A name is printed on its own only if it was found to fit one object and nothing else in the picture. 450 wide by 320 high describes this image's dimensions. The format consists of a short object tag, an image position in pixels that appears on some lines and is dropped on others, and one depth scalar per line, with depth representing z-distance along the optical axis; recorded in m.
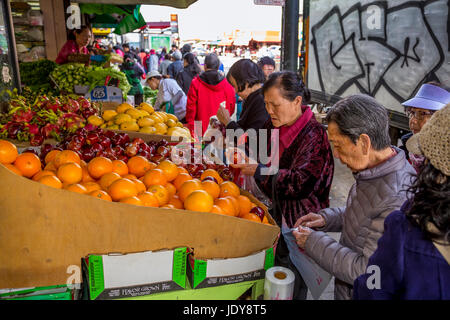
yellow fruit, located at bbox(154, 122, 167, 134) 3.14
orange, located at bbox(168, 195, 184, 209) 1.80
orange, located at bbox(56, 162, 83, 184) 1.76
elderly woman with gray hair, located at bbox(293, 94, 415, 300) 1.41
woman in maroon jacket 2.15
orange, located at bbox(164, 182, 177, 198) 1.92
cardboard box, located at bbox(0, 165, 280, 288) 1.36
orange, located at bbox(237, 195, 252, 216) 1.88
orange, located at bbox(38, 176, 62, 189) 1.65
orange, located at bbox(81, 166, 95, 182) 1.89
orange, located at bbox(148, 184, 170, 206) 1.77
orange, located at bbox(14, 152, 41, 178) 1.82
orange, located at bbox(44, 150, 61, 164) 2.08
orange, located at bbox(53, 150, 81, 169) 1.91
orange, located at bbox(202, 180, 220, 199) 1.90
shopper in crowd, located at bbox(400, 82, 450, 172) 2.73
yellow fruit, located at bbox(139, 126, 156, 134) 3.06
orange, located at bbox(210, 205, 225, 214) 1.67
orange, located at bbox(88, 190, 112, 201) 1.57
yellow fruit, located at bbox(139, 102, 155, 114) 3.64
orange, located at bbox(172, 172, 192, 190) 2.02
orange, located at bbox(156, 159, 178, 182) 2.02
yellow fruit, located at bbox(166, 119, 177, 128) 3.43
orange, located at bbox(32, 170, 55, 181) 1.75
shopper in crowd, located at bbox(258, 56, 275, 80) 6.22
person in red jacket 4.77
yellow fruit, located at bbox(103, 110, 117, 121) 3.28
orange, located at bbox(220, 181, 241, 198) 1.96
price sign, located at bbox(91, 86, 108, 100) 4.71
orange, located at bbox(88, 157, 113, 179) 1.88
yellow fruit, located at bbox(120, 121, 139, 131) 3.09
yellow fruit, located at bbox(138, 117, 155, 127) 3.17
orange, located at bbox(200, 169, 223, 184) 2.18
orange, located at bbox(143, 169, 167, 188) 1.90
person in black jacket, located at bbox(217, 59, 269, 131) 3.39
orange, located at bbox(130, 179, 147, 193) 1.75
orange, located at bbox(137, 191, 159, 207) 1.65
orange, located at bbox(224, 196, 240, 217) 1.82
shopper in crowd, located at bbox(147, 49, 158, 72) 17.48
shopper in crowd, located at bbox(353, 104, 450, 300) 0.85
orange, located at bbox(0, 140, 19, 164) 1.78
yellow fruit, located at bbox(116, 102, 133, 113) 3.43
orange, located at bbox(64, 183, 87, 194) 1.64
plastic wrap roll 1.34
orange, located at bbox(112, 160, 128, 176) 1.95
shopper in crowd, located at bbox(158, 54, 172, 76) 12.27
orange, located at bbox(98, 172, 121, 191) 1.77
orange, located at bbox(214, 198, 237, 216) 1.74
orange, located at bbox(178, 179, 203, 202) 1.82
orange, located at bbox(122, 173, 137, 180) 1.92
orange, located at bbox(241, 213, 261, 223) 1.79
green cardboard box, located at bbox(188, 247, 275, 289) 1.47
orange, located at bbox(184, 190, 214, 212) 1.64
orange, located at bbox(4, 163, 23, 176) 1.76
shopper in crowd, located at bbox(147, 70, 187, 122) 6.18
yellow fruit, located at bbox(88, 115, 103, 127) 3.13
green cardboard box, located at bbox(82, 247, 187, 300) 1.41
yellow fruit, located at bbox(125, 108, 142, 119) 3.30
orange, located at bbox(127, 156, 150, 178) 2.07
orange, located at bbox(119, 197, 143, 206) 1.58
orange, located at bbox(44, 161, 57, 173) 1.94
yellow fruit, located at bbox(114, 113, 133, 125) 3.18
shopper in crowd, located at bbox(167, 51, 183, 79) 9.81
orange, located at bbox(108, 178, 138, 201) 1.65
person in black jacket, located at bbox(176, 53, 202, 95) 6.86
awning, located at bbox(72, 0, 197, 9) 5.07
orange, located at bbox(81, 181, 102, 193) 1.72
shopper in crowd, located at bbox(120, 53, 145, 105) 7.75
